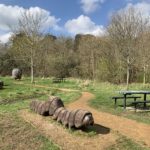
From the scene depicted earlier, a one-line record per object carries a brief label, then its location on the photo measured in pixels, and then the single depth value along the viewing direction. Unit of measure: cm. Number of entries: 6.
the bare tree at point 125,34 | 1568
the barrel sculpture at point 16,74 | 2030
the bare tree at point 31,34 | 1879
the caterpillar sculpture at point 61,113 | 522
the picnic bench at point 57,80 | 1826
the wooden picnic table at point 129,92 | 799
